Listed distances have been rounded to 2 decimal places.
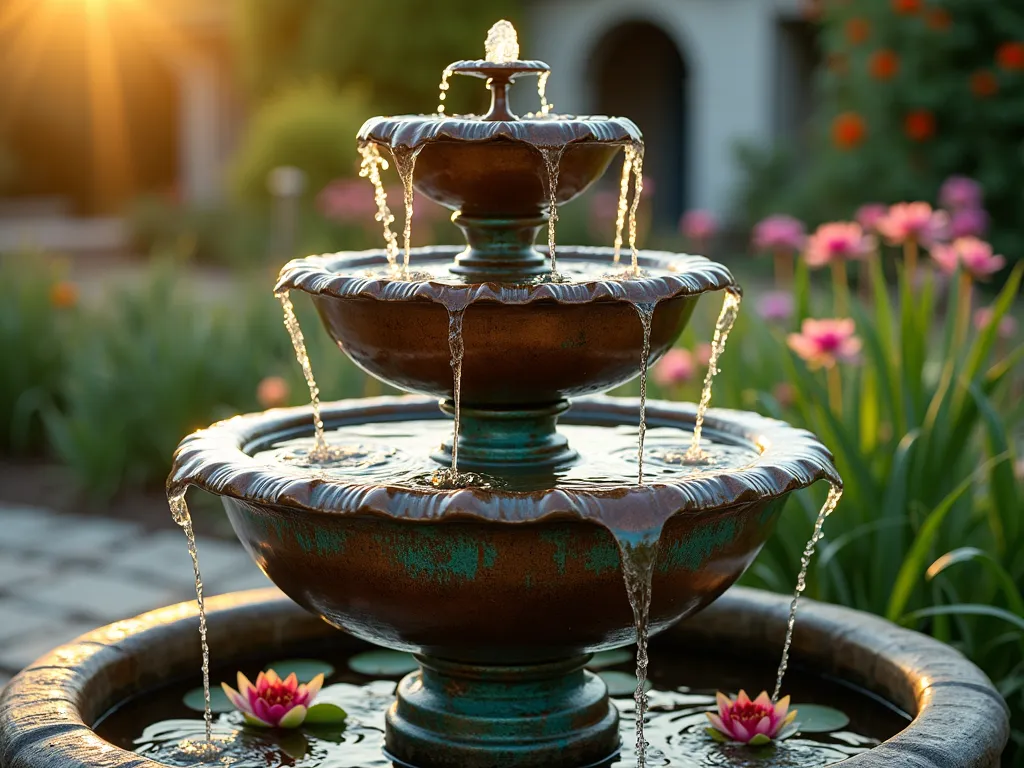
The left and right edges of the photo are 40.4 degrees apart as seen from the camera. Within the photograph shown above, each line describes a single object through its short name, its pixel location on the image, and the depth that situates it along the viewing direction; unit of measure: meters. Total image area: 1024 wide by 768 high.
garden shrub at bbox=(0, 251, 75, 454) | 5.97
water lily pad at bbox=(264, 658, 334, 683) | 2.73
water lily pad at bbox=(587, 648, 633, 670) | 2.87
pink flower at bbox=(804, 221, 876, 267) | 4.20
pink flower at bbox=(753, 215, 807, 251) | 4.90
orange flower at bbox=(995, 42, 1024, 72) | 9.31
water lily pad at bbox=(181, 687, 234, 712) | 2.53
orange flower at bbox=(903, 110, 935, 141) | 10.27
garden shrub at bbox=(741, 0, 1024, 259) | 10.25
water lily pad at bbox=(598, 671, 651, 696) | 2.71
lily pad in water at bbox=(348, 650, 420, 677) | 2.80
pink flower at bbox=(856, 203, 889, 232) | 4.36
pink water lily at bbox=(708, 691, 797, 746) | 2.30
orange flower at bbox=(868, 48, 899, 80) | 9.86
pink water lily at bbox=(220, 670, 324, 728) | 2.36
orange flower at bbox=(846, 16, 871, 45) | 10.20
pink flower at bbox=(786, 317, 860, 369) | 3.57
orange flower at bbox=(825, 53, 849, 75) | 10.88
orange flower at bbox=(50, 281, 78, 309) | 6.15
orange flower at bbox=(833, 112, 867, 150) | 9.05
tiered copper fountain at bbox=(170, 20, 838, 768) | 1.90
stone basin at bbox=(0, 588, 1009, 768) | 1.91
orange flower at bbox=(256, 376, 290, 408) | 4.62
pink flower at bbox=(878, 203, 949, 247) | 4.20
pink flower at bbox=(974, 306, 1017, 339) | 3.99
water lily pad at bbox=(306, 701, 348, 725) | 2.43
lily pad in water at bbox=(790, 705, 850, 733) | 2.41
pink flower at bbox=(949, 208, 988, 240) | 4.79
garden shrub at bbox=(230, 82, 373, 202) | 13.38
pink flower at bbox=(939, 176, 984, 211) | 5.29
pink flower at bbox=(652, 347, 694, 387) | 4.14
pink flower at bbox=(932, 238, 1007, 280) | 3.99
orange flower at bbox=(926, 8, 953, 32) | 10.03
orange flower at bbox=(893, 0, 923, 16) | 8.91
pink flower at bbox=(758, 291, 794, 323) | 4.47
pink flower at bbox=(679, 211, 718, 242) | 5.80
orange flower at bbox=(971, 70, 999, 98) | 10.05
